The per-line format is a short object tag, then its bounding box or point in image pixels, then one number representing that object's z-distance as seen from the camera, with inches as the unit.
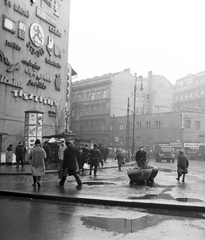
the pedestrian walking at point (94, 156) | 669.9
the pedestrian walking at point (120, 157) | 895.5
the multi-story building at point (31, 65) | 1096.8
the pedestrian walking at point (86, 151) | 744.2
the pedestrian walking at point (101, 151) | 1011.4
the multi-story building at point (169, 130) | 2233.0
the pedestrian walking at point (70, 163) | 472.7
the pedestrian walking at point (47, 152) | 838.5
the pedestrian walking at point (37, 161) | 469.5
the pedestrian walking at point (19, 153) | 823.9
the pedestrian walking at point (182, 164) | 602.2
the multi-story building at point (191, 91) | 3225.9
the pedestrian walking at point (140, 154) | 713.6
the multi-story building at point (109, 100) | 2689.5
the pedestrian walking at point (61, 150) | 740.8
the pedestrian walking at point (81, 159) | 704.7
